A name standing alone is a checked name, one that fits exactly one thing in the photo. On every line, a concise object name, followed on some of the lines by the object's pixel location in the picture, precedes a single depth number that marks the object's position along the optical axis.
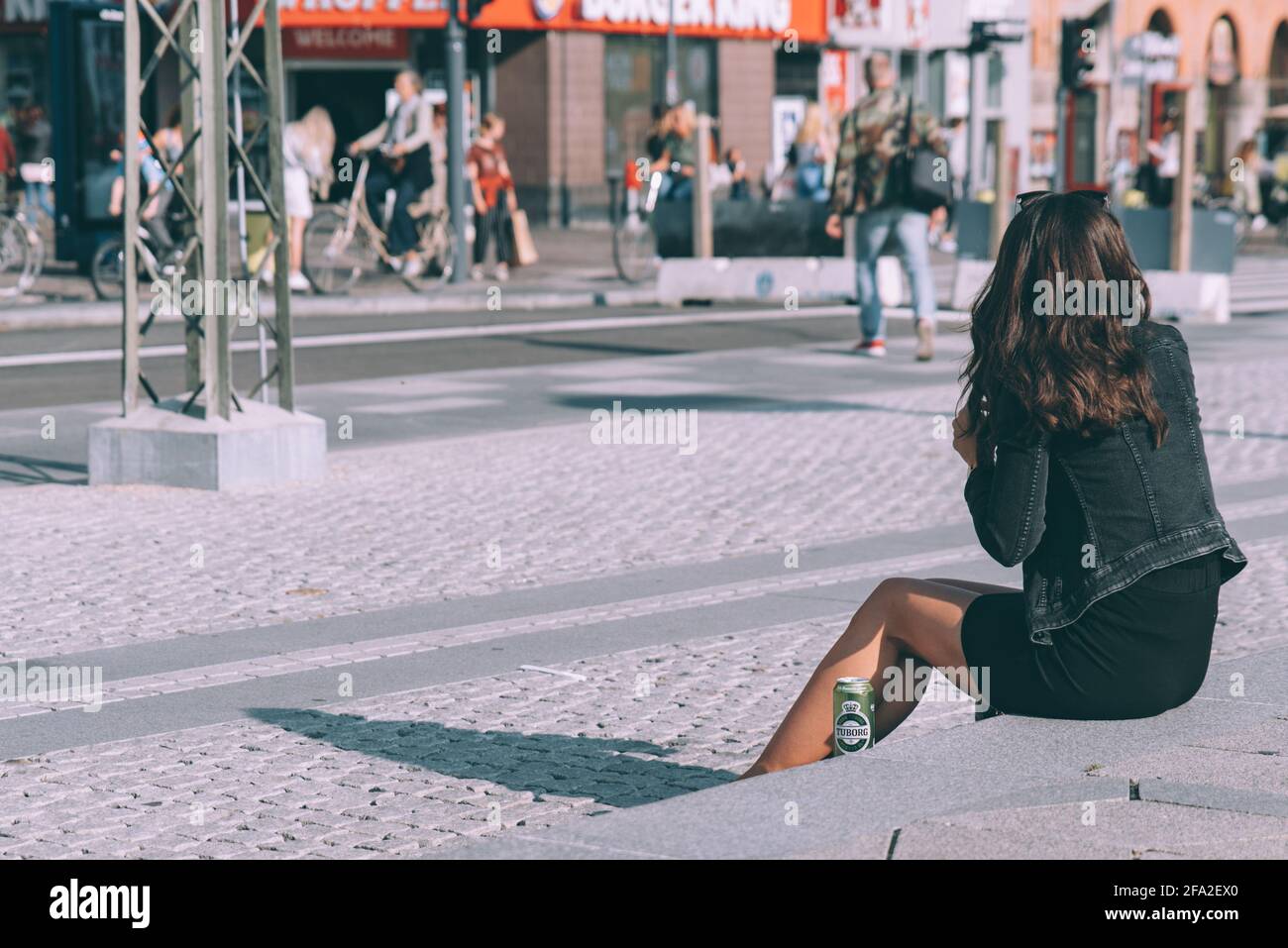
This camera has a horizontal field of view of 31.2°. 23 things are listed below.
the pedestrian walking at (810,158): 24.92
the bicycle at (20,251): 18.81
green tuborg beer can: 4.66
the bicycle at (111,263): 19.20
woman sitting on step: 4.41
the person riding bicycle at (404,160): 21.61
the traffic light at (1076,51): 22.22
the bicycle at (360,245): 21.06
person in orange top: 23.08
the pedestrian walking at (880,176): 15.01
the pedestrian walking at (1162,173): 32.91
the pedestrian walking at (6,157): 21.76
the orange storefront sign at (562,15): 34.53
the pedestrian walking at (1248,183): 36.75
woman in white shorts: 20.61
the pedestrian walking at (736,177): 30.97
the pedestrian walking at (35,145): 33.09
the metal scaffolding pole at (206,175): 9.66
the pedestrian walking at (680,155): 22.39
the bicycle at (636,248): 23.30
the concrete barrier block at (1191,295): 19.42
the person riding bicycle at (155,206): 19.22
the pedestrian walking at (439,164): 21.99
